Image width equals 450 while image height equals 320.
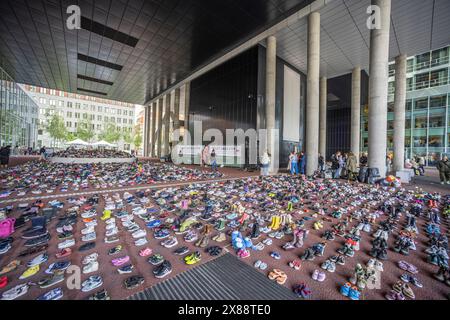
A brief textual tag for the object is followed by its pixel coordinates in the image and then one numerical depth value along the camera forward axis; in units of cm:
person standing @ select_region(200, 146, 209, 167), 1800
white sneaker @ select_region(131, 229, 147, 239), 319
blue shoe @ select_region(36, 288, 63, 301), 176
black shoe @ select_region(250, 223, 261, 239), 327
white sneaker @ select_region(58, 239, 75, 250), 279
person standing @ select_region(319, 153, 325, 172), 1360
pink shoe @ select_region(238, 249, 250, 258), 265
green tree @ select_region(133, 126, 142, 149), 6247
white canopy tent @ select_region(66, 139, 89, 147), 2868
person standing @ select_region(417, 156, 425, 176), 1530
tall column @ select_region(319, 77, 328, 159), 2169
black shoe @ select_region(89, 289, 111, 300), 178
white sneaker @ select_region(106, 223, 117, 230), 346
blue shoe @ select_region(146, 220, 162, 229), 366
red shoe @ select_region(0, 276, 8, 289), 195
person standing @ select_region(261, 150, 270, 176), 1119
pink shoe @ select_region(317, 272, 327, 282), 215
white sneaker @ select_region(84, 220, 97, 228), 356
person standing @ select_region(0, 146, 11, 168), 1298
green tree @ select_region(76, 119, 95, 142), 4547
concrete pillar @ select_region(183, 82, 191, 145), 2430
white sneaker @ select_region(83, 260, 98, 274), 223
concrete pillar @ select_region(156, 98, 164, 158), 3340
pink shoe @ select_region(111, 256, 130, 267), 240
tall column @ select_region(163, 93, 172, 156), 3030
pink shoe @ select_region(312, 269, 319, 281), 218
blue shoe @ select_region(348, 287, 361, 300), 188
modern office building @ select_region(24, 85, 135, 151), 5572
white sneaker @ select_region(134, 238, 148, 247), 294
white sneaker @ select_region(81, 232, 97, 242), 305
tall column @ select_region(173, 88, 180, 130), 2786
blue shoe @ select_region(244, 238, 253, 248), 291
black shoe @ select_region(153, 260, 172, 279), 217
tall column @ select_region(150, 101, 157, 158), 3628
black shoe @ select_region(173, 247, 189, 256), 268
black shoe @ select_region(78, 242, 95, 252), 274
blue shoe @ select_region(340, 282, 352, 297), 194
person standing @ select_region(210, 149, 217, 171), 1458
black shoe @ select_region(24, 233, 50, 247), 283
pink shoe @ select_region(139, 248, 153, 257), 264
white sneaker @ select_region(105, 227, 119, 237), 325
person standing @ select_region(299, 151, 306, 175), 1255
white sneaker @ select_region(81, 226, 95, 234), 328
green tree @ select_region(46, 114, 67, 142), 3953
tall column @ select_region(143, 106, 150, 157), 3961
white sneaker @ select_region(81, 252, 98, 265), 241
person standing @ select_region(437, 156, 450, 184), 981
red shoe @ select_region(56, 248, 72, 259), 254
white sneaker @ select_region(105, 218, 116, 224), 376
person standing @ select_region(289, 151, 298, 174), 1213
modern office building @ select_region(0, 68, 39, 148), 2259
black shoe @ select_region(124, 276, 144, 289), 198
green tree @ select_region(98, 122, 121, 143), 5400
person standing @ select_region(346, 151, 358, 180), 987
